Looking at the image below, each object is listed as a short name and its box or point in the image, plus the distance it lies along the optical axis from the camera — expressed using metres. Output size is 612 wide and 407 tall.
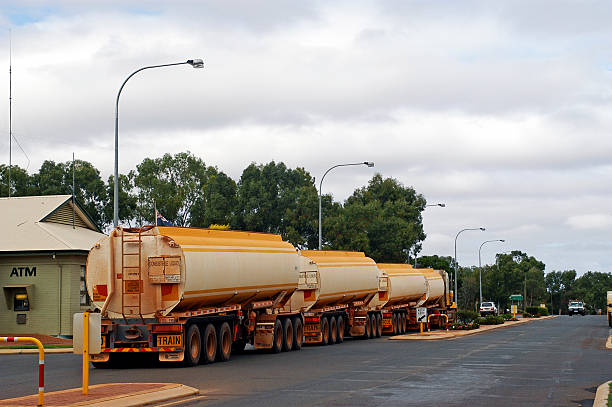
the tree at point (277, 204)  86.94
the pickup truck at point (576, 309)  129.88
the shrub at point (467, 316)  66.69
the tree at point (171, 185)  97.88
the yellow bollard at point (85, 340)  16.30
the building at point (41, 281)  39.88
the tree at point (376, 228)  83.06
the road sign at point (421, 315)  40.94
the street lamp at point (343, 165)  50.37
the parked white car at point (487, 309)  97.14
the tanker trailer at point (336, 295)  36.16
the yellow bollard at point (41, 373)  14.30
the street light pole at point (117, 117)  31.92
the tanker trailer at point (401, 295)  47.28
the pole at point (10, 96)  45.69
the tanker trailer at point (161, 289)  24.08
